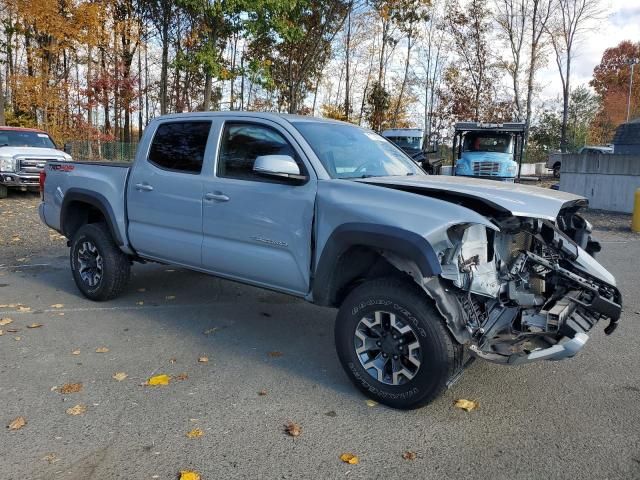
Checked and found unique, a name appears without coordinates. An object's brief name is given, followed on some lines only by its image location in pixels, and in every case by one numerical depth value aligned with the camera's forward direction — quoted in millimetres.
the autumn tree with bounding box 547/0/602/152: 34406
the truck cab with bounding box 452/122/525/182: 18047
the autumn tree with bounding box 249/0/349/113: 20031
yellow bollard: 11603
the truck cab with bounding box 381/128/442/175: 22939
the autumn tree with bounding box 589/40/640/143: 52062
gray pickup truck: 3320
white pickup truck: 14320
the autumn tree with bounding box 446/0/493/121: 39188
